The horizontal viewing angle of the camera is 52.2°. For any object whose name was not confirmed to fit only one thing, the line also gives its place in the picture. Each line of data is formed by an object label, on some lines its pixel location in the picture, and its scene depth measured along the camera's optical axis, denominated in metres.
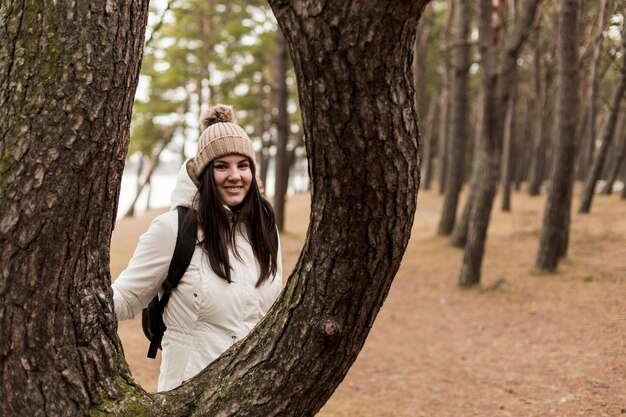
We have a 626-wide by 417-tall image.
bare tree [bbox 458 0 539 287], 10.72
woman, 3.06
